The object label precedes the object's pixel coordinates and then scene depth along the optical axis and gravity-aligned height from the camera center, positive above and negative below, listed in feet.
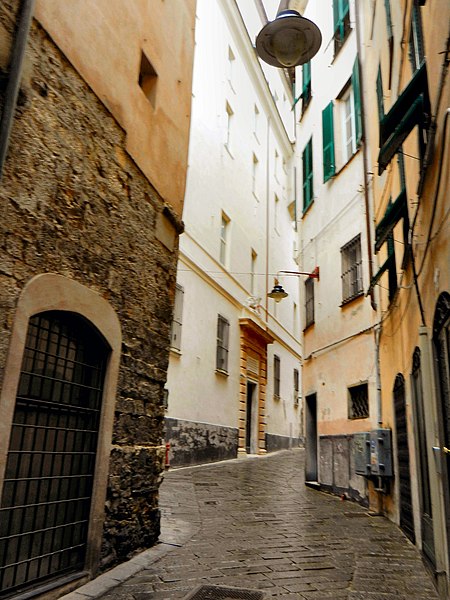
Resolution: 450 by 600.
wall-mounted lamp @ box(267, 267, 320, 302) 42.68 +12.95
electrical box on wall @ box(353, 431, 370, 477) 25.09 +0.46
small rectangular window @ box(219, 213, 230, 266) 53.98 +22.02
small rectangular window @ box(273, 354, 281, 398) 70.18 +10.86
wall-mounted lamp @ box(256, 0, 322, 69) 15.01 +11.81
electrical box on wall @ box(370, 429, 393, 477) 23.79 +0.47
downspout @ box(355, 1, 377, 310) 28.02 +15.99
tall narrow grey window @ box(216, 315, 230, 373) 49.93 +10.56
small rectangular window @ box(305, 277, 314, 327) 38.11 +11.28
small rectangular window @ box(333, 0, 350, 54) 36.01 +29.57
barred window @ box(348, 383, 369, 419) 28.91 +3.34
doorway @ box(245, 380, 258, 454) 60.44 +4.44
